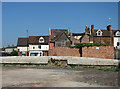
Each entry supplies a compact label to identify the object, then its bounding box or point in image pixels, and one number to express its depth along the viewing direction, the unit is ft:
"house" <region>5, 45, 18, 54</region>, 283.38
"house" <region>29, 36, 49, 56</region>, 202.08
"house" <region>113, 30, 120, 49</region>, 194.64
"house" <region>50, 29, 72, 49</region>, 183.47
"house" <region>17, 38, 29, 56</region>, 209.11
